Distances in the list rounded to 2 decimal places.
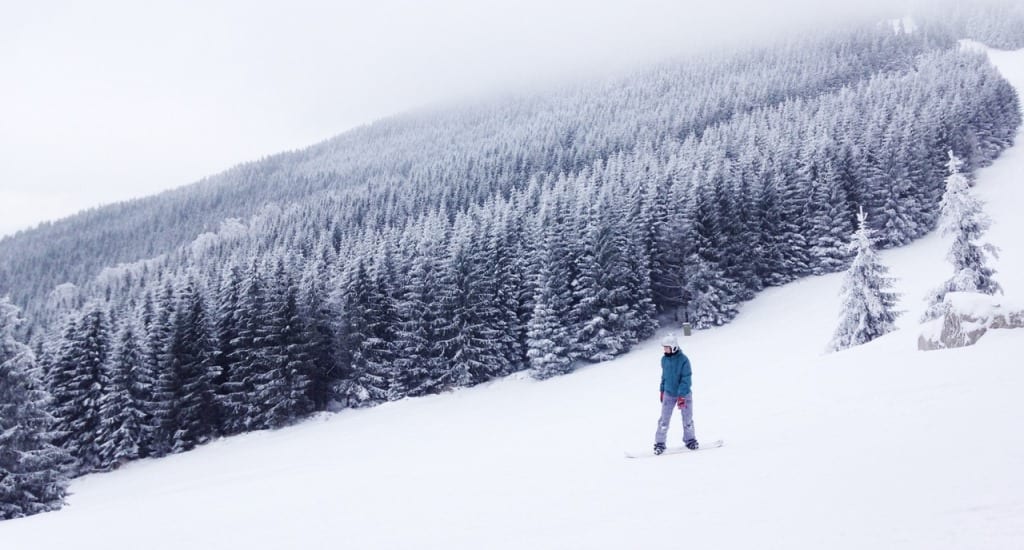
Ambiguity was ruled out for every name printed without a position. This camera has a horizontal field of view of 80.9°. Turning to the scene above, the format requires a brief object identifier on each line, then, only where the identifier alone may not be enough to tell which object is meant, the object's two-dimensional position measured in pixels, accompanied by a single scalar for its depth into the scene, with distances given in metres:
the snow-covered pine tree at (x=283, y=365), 40.09
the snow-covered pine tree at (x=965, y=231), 21.17
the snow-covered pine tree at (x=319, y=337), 43.50
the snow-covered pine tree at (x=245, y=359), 40.22
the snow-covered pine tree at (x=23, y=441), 23.69
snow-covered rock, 14.52
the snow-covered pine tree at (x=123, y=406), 37.44
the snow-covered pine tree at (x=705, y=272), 46.62
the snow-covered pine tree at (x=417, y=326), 43.09
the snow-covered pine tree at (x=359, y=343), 42.58
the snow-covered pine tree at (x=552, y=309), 41.41
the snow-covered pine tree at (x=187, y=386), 39.25
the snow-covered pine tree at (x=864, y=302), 25.19
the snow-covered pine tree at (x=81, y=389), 37.66
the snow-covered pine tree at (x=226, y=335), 40.72
